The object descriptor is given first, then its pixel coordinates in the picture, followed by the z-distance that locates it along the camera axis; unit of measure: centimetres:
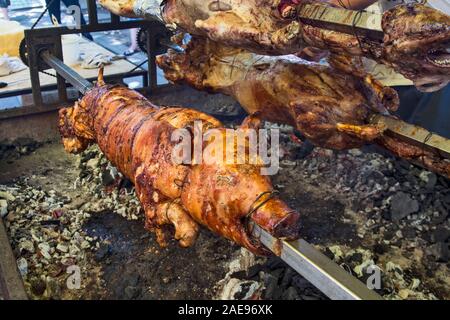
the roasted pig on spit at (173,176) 203
